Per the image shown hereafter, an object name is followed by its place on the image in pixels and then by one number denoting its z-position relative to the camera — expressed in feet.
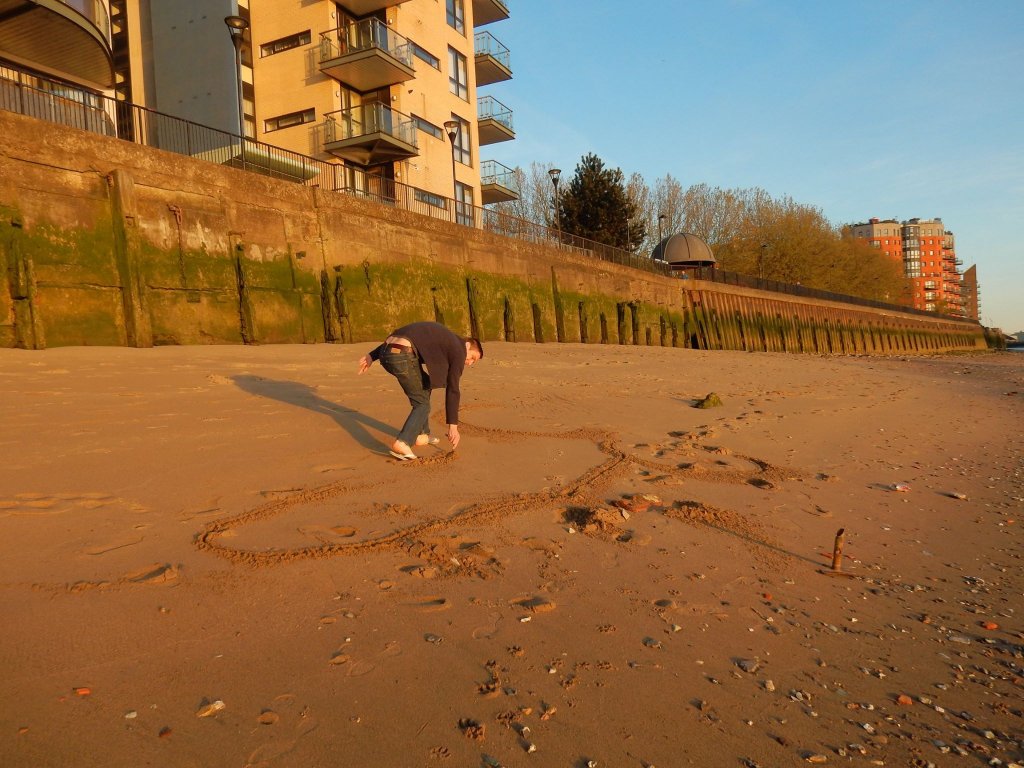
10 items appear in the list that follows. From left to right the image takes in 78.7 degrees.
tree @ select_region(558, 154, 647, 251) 136.98
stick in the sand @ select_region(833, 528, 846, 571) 12.78
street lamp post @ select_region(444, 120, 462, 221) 79.56
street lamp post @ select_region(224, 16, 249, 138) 51.84
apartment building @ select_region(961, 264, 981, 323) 617.78
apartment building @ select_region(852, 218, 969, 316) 522.84
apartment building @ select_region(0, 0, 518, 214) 80.12
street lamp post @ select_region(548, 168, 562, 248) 97.60
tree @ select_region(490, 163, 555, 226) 155.94
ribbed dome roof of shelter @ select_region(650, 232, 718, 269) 132.16
